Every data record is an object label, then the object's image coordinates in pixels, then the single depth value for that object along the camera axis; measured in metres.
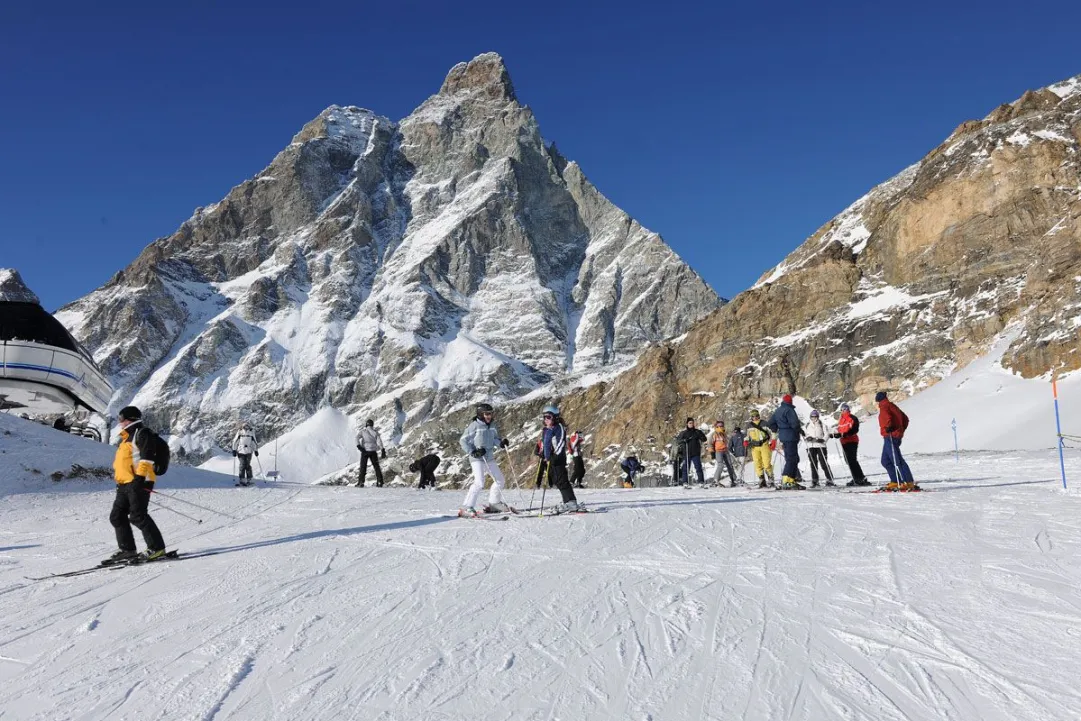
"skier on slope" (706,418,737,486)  18.81
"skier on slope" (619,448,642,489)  25.64
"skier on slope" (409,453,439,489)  21.66
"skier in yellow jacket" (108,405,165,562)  7.80
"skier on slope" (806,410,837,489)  15.62
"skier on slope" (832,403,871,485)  14.20
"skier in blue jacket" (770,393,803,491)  14.97
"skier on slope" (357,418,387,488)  20.45
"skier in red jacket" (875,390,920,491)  12.70
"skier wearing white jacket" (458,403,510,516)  10.64
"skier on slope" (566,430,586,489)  20.17
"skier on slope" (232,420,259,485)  19.38
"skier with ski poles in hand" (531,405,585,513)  10.95
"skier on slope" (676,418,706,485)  20.25
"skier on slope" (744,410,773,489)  16.38
